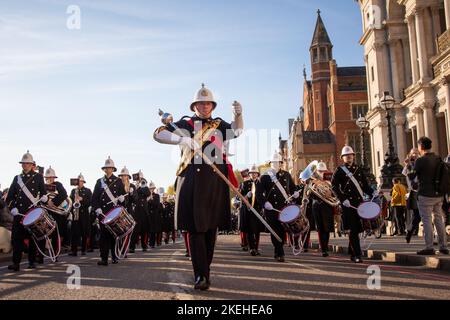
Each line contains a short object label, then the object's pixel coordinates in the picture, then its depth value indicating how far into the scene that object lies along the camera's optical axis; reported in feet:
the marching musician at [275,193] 38.83
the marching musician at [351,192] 34.22
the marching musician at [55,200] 43.90
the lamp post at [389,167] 76.23
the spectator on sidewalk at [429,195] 34.53
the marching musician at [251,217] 46.39
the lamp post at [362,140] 93.09
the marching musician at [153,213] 67.72
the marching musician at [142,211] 57.73
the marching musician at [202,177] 19.69
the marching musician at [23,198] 35.24
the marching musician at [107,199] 37.14
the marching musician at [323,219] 42.10
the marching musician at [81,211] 56.59
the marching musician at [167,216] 83.10
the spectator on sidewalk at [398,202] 61.82
